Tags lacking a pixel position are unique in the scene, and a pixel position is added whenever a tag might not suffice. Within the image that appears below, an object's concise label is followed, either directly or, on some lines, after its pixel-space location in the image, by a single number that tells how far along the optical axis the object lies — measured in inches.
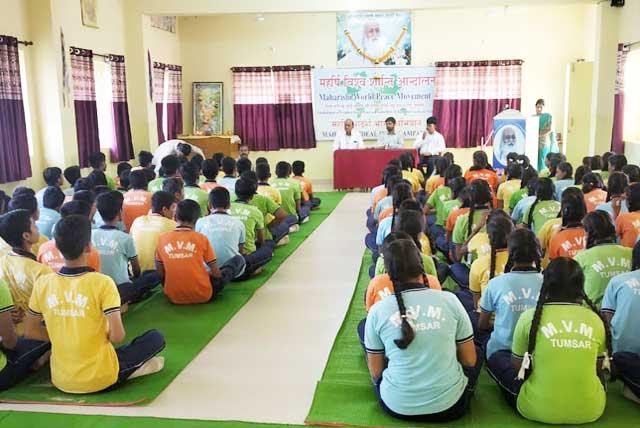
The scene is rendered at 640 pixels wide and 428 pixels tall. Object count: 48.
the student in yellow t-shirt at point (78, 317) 119.9
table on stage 444.1
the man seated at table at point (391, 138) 451.8
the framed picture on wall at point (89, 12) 368.5
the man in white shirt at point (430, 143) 432.1
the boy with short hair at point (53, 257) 147.3
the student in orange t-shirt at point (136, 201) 235.6
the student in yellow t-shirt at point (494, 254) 142.9
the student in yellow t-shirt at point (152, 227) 196.7
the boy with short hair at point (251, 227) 217.7
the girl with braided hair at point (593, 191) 214.8
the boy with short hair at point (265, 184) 275.2
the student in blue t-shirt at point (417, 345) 104.0
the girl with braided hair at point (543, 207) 197.3
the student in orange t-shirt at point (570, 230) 158.7
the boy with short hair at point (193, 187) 246.8
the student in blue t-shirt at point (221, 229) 202.4
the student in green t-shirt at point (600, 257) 135.5
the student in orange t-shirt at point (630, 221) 168.9
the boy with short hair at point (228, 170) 286.0
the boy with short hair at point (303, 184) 349.1
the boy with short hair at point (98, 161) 300.0
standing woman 433.1
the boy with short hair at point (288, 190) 303.6
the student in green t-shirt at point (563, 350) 103.0
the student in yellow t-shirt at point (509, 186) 261.9
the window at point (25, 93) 327.0
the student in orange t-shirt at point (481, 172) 290.2
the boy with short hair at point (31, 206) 169.3
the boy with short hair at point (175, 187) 218.1
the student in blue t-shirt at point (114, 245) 172.7
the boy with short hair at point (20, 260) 139.5
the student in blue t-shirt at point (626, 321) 118.6
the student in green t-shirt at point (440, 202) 240.5
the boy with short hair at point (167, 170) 269.9
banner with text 489.1
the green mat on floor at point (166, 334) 128.0
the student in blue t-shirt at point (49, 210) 196.9
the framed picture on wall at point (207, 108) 511.8
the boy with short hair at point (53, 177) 249.9
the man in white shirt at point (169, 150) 369.3
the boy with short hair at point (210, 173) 265.1
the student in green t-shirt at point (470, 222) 184.9
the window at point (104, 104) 404.8
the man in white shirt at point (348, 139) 462.0
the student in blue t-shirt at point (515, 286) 120.3
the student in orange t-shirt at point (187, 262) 180.4
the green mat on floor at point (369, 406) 114.3
